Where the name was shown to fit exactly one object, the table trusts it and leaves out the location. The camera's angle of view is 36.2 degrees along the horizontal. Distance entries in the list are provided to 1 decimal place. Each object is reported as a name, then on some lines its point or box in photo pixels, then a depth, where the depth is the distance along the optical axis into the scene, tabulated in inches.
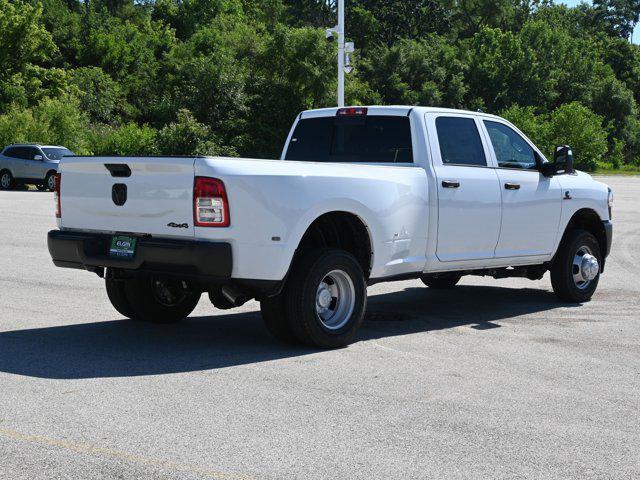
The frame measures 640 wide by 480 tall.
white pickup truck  279.3
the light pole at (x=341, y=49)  1231.8
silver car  1339.8
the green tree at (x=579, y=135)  2613.2
